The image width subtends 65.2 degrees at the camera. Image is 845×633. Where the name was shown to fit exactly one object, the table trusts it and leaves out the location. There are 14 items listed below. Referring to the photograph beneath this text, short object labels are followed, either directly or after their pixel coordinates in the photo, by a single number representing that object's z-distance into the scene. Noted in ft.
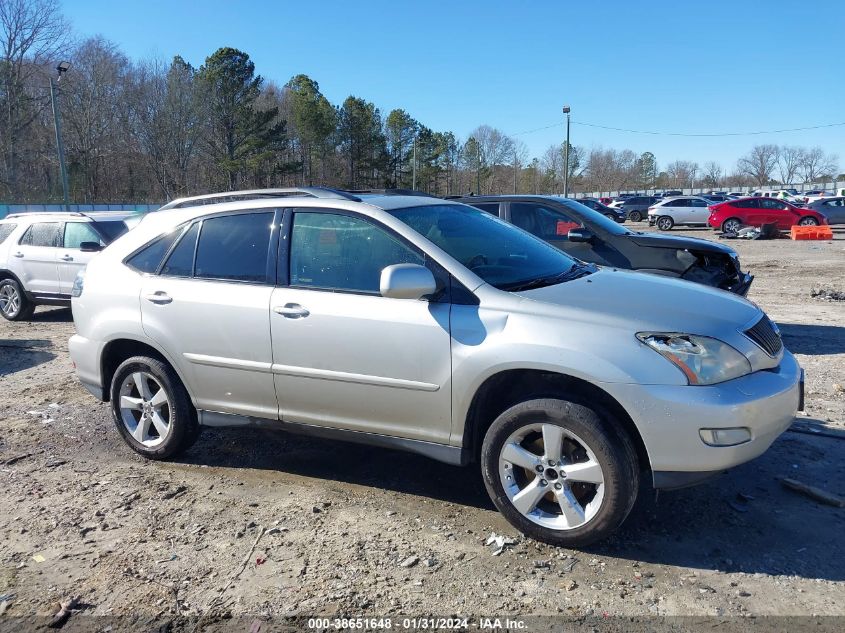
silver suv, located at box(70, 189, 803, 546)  10.35
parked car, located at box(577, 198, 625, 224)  113.50
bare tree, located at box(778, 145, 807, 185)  428.56
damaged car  25.53
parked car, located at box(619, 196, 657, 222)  145.69
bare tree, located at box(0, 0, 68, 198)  168.45
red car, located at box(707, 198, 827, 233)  92.32
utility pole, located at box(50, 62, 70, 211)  79.87
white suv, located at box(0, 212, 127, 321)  34.40
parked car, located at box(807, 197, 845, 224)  103.65
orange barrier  82.58
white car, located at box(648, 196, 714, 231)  114.42
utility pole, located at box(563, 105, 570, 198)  147.56
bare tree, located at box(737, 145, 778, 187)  410.52
